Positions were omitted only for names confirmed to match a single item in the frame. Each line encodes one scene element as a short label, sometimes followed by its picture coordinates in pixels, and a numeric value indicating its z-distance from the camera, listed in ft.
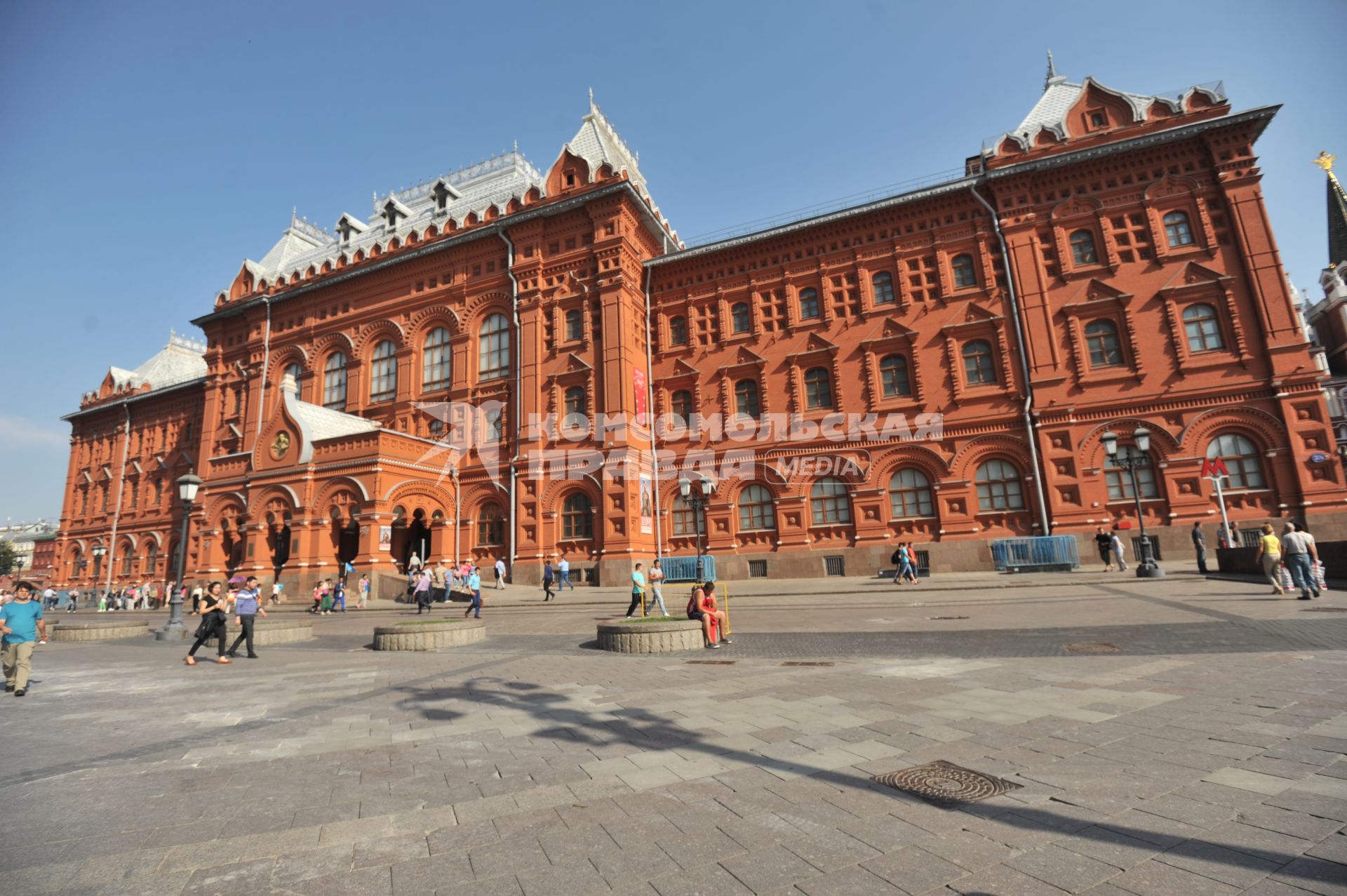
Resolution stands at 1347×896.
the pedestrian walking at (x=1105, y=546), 71.88
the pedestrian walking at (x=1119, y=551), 68.54
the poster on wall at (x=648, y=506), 94.32
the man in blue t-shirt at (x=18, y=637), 27.86
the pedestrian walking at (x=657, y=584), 55.88
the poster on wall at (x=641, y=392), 97.55
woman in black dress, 38.14
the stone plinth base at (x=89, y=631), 55.11
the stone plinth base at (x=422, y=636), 41.24
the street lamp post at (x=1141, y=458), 61.82
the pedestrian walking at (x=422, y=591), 68.85
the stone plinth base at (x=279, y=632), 48.88
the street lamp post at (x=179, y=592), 52.47
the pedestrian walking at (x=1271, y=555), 45.11
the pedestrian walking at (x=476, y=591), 62.75
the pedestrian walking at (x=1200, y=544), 63.87
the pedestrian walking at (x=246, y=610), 40.55
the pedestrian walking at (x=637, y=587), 53.42
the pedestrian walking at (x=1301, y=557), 41.75
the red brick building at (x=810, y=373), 79.05
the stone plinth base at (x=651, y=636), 35.63
